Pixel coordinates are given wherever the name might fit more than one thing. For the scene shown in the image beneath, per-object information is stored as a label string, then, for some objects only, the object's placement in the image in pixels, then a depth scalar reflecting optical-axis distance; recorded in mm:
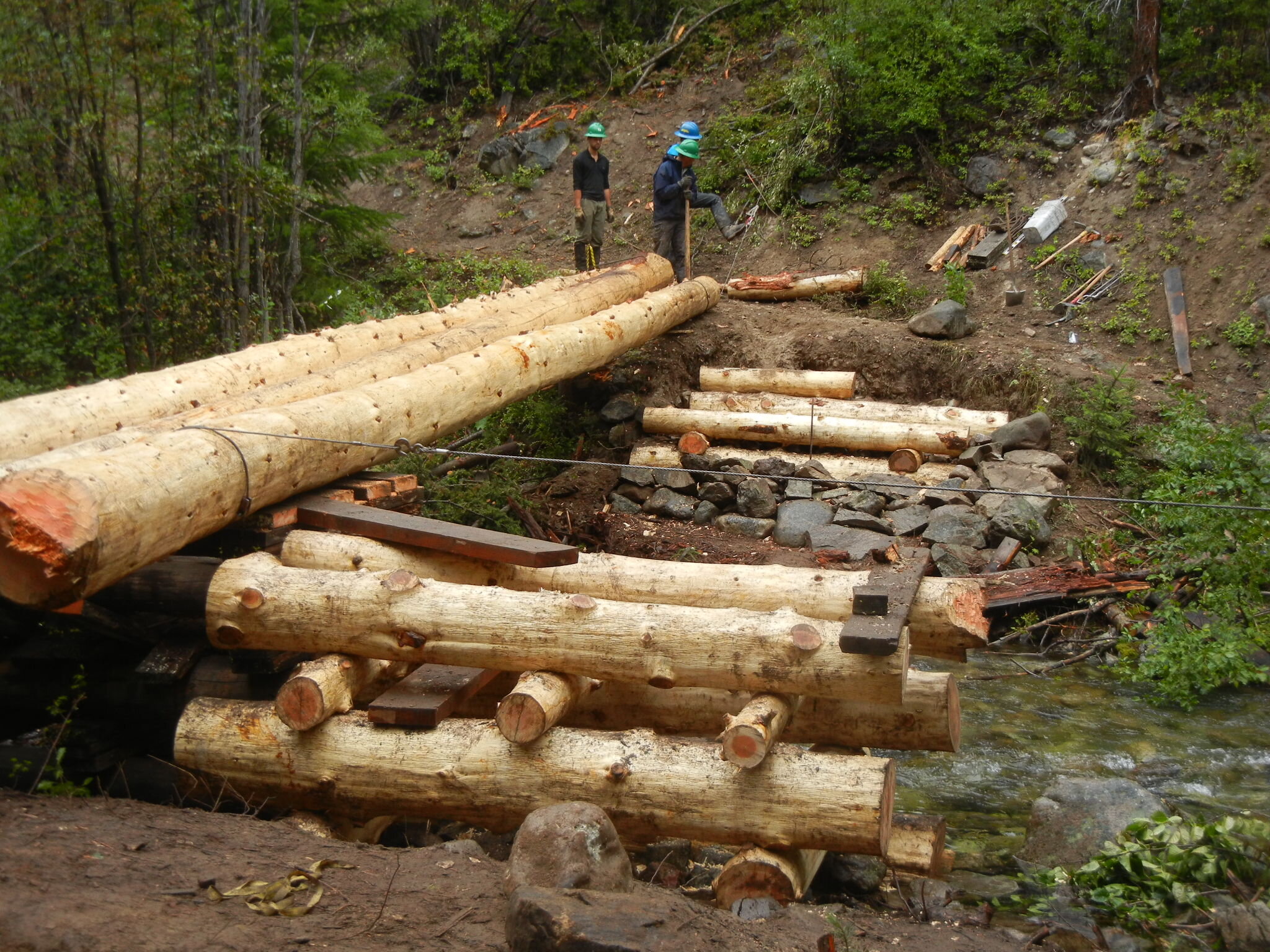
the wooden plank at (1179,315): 11898
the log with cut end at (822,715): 5074
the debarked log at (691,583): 5152
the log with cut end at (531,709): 4574
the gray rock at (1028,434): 10773
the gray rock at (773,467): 10906
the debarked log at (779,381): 12188
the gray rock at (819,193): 16875
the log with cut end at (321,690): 4820
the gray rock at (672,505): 10516
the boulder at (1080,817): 5203
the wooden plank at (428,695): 4793
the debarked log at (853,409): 11359
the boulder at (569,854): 3809
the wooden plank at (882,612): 4438
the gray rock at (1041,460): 10391
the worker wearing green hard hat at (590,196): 14016
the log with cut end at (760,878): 4402
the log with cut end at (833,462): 10984
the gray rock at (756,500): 10430
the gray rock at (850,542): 9461
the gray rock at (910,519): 9930
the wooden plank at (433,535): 5398
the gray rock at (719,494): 10648
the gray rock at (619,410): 11922
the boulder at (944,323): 12586
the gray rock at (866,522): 9906
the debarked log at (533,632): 4613
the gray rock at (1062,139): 15555
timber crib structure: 4441
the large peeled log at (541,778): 4402
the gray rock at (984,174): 15766
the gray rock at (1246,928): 3867
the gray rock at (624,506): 10562
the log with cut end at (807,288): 14366
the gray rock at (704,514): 10453
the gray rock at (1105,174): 14586
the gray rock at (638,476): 10984
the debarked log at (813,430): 11148
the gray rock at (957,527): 9688
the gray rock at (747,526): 10211
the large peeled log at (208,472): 4238
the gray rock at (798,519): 9969
